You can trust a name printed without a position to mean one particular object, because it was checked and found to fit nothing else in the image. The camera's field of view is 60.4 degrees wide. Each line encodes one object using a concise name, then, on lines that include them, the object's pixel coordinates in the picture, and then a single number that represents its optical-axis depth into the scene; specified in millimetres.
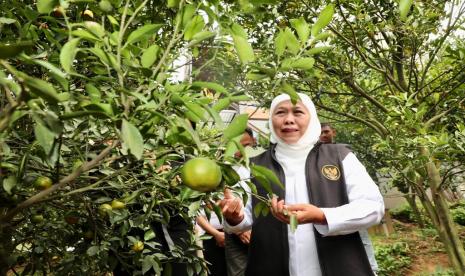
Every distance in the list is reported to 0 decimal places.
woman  1768
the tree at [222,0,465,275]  2734
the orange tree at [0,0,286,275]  780
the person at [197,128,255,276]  3080
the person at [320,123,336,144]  4254
